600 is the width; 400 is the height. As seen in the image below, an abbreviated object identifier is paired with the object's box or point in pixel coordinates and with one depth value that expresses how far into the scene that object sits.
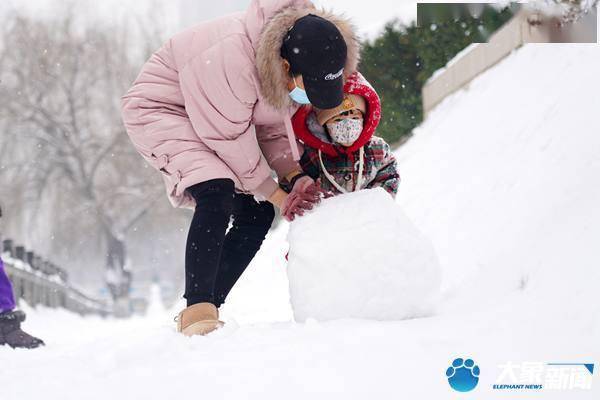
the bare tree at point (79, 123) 21.11
